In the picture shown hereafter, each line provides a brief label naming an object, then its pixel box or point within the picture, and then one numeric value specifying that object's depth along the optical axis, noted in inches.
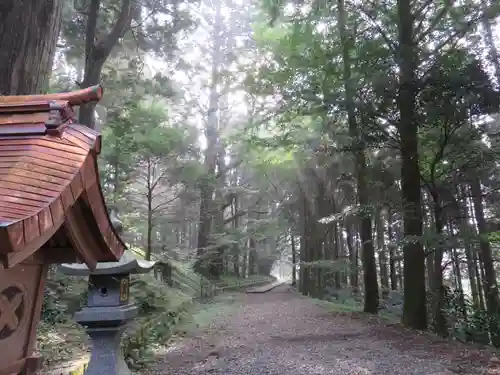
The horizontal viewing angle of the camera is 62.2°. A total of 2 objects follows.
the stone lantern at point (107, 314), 167.9
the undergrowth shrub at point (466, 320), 332.2
